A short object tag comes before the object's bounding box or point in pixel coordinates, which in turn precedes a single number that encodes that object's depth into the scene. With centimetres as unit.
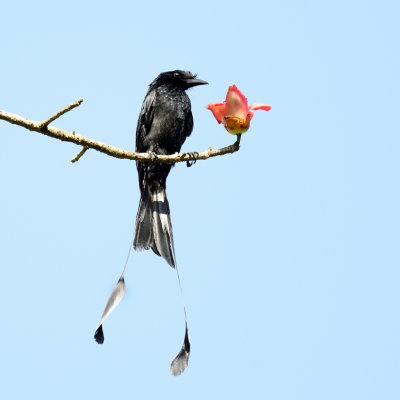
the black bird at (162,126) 953
